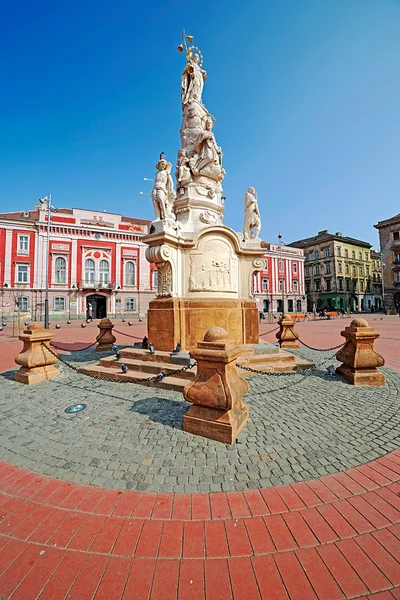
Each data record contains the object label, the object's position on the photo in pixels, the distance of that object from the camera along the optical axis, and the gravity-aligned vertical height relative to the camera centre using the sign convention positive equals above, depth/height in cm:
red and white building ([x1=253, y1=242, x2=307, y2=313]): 5097 +581
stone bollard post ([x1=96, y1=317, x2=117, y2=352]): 1030 -80
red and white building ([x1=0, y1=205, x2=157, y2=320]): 3528 +722
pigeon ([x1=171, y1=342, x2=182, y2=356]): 652 -84
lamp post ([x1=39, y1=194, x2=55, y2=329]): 2370 +1020
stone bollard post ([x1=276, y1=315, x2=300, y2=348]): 1073 -87
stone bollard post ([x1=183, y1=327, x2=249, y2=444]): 348 -104
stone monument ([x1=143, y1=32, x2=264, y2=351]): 717 +179
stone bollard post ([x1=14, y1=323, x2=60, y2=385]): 623 -95
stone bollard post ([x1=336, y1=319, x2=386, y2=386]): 579 -101
